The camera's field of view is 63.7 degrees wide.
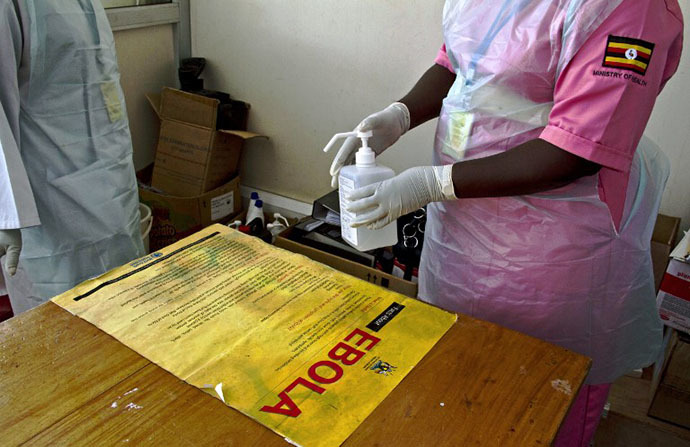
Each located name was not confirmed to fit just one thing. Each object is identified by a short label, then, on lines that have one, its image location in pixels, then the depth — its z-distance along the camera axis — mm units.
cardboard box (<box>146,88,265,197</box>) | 2488
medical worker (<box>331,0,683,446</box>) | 842
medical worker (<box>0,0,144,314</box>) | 1308
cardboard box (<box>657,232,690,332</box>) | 1628
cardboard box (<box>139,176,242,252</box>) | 2484
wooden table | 661
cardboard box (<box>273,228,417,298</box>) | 1743
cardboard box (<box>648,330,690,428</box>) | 1642
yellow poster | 714
